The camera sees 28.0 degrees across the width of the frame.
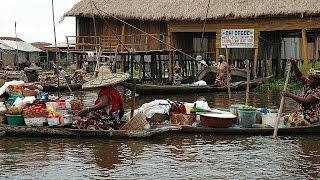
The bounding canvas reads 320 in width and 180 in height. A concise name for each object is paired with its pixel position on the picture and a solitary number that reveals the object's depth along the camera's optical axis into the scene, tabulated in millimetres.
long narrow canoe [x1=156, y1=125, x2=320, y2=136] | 11094
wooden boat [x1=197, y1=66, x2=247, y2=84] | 22222
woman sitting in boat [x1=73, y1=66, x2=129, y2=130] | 10453
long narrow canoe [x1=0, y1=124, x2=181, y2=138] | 10516
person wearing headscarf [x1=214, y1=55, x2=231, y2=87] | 20734
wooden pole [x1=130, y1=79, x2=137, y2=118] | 11270
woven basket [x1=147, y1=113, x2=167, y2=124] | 11602
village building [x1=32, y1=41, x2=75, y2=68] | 45125
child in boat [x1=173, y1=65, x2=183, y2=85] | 22578
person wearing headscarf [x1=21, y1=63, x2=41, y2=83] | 18305
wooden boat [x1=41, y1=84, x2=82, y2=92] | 21538
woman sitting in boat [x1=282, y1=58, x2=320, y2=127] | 10766
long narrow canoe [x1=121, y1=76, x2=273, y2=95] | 19562
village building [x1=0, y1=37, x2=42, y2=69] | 40012
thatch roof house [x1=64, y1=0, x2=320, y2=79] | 23422
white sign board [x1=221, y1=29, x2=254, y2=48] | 24719
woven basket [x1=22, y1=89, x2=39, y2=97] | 11906
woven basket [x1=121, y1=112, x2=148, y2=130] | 10578
